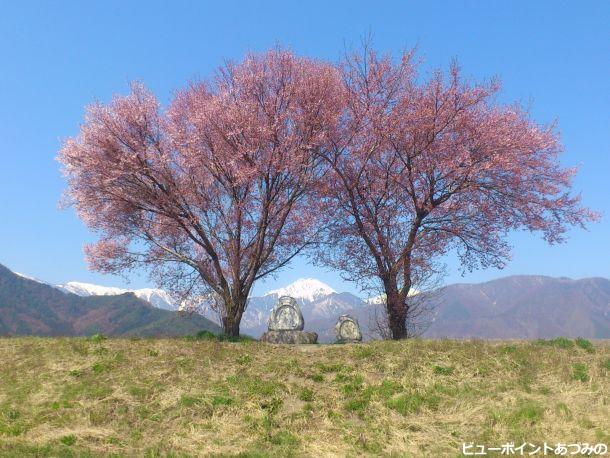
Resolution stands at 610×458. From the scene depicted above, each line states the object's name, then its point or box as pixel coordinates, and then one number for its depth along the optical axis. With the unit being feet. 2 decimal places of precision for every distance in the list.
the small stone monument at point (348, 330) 89.66
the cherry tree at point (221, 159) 84.43
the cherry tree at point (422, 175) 89.81
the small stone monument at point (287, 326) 85.76
